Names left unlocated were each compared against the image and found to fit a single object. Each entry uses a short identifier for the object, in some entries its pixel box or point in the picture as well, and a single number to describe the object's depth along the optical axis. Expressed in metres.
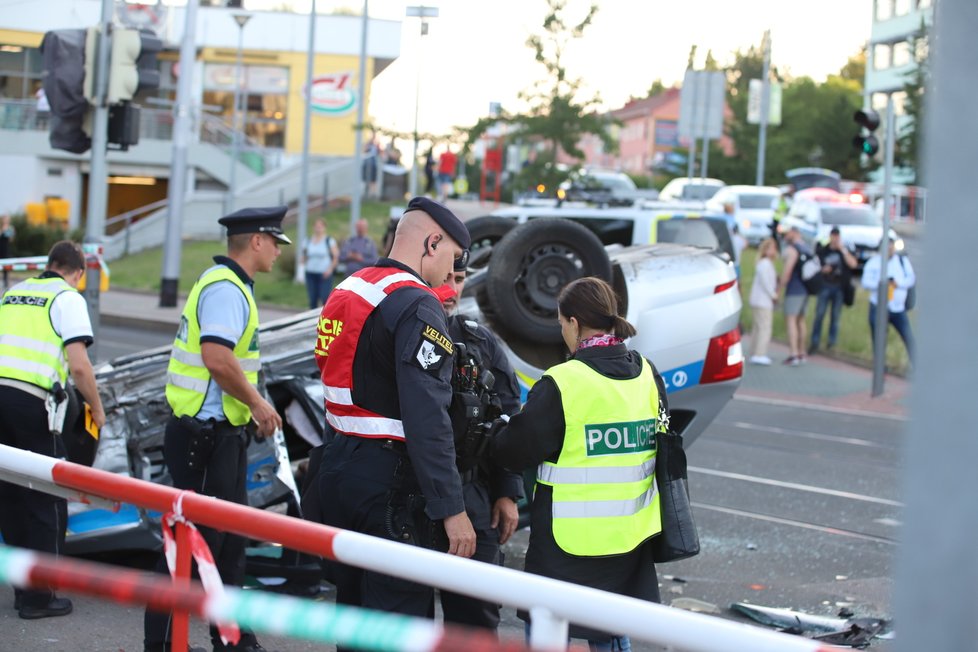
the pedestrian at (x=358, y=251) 19.25
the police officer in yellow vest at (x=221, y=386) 4.89
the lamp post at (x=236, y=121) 34.00
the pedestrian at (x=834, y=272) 17.83
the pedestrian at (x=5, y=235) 24.73
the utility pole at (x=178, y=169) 20.34
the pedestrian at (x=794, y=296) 17.06
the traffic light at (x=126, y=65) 11.09
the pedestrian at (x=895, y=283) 15.92
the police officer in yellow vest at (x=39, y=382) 5.33
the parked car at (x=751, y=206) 33.72
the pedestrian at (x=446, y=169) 33.17
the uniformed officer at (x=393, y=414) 3.69
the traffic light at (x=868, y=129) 15.91
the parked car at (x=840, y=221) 29.91
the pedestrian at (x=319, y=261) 19.53
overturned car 5.91
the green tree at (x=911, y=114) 53.14
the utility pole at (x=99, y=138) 10.41
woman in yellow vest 3.86
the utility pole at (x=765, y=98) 32.38
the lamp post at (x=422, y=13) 27.12
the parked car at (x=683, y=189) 35.28
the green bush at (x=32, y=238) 30.67
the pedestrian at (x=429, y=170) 32.38
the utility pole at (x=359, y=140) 28.66
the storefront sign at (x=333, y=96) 46.50
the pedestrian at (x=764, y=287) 16.56
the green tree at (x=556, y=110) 22.72
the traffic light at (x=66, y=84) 11.16
